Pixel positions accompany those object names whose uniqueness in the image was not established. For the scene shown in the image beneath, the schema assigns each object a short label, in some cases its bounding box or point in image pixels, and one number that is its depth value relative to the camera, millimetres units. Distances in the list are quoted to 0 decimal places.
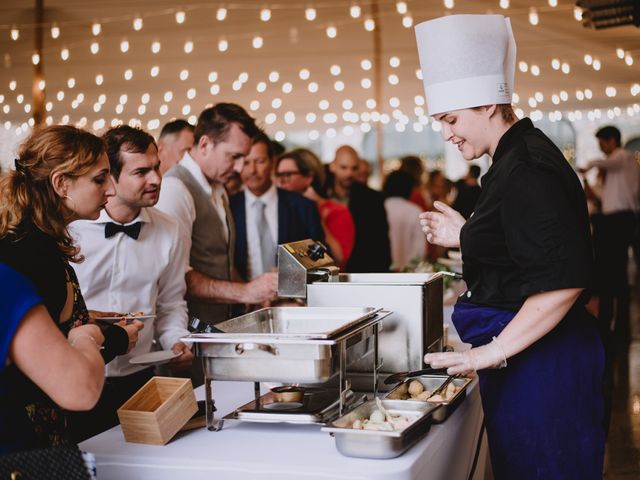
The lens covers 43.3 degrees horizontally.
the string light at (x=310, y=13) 7227
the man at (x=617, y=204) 6684
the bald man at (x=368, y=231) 4699
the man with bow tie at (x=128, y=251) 2229
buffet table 1457
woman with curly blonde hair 1401
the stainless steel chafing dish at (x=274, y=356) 1574
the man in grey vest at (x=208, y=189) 2836
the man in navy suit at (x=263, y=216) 3428
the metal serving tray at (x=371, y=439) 1468
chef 1625
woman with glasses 4289
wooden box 1608
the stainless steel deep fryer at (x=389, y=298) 2031
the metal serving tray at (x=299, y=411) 1661
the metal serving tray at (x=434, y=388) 1739
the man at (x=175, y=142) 3811
